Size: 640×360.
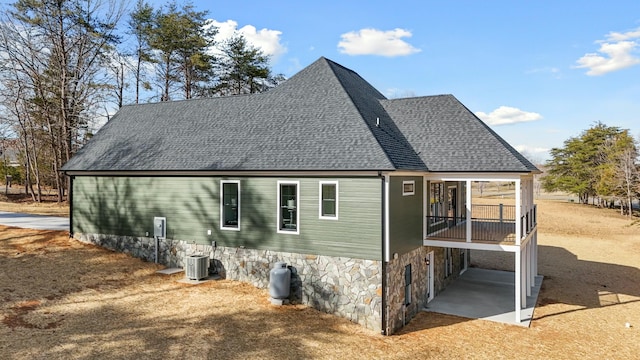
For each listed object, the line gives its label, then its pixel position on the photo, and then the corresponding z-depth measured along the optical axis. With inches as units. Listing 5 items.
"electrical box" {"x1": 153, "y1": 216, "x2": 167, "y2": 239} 579.2
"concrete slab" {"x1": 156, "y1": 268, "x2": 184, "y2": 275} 548.9
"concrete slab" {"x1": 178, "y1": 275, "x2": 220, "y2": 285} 519.5
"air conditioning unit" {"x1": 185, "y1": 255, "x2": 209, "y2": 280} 520.7
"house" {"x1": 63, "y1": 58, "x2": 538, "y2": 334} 450.3
